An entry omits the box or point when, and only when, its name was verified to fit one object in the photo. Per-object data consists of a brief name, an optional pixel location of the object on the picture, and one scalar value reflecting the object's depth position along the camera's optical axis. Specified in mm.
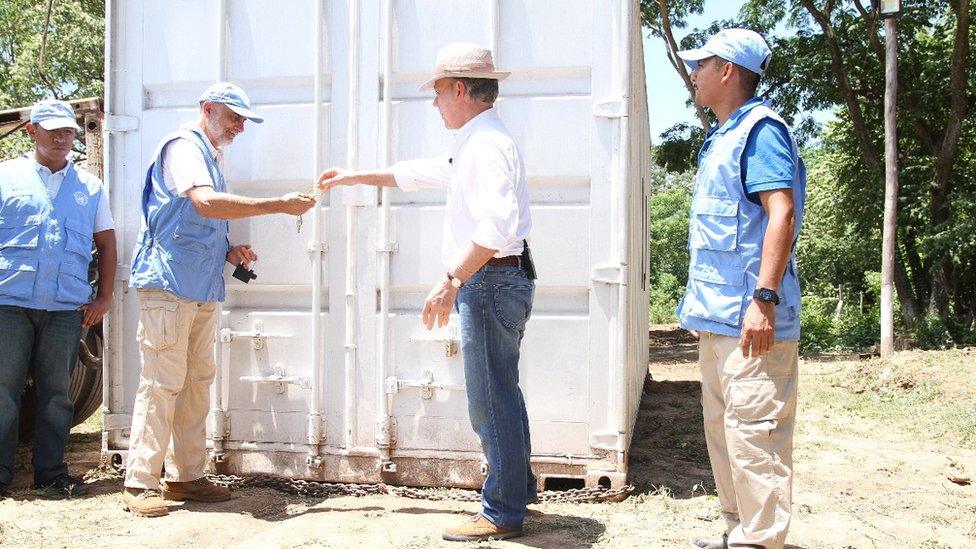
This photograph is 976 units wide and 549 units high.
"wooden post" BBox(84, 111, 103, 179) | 5770
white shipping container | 4445
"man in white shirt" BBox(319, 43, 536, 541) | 3520
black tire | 5504
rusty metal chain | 4438
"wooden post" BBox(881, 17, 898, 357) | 13133
